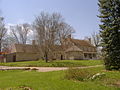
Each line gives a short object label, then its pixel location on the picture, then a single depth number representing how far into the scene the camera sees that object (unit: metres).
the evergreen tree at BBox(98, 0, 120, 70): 12.10
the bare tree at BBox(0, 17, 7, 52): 39.75
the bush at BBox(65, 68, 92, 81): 7.35
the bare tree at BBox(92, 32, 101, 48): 50.29
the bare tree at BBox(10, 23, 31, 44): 47.79
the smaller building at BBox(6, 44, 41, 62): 35.17
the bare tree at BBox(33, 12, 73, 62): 25.46
